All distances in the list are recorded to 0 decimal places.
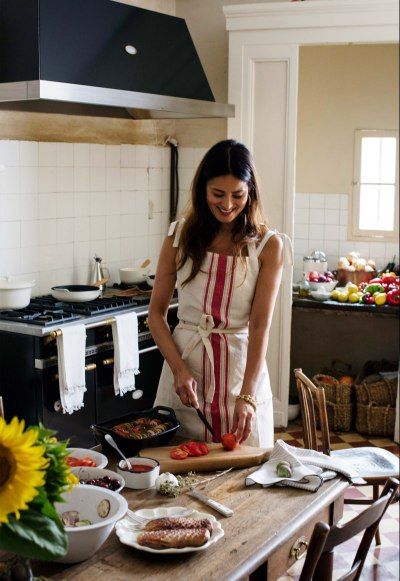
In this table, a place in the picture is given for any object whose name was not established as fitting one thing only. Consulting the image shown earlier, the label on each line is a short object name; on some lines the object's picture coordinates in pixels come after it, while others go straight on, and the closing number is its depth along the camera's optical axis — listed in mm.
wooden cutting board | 2404
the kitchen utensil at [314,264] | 6211
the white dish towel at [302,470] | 2301
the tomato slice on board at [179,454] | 2438
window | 6688
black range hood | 3885
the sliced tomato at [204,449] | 2467
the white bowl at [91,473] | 2232
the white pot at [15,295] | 4172
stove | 3922
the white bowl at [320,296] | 5672
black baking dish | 2475
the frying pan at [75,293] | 4484
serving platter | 1882
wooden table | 1829
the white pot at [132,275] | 5109
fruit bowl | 5793
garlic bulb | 2252
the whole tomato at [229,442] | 2496
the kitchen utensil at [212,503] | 2121
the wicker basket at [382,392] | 5508
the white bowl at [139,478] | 2281
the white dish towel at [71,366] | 3926
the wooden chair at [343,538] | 1817
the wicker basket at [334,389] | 5551
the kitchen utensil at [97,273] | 4926
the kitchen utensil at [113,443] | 2357
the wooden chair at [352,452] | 3219
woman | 2795
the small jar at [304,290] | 5777
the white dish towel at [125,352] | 4312
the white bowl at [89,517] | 1829
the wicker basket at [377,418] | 5469
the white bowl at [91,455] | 2340
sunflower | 1311
